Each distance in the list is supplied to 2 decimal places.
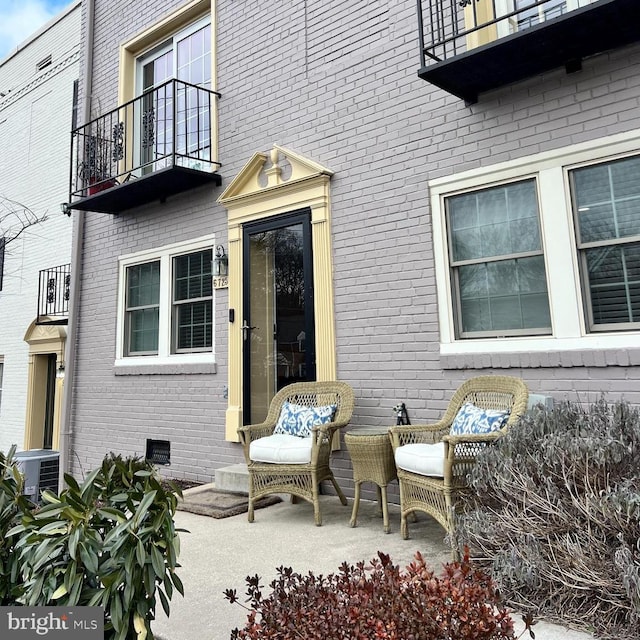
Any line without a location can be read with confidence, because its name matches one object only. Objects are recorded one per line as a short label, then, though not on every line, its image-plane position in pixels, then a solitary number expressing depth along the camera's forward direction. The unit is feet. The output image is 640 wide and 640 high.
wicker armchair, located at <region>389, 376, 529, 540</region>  8.68
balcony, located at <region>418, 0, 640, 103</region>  9.93
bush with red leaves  3.75
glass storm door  15.21
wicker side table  10.56
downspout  21.31
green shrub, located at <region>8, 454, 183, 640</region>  4.63
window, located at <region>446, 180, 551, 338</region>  11.51
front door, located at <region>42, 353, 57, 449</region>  26.48
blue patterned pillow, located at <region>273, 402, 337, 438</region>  12.44
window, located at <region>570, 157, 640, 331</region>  10.42
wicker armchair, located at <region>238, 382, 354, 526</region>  11.10
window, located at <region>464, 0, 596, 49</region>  12.58
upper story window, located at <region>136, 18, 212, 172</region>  18.79
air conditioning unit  15.44
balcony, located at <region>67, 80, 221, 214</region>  17.76
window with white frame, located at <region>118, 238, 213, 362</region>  17.83
